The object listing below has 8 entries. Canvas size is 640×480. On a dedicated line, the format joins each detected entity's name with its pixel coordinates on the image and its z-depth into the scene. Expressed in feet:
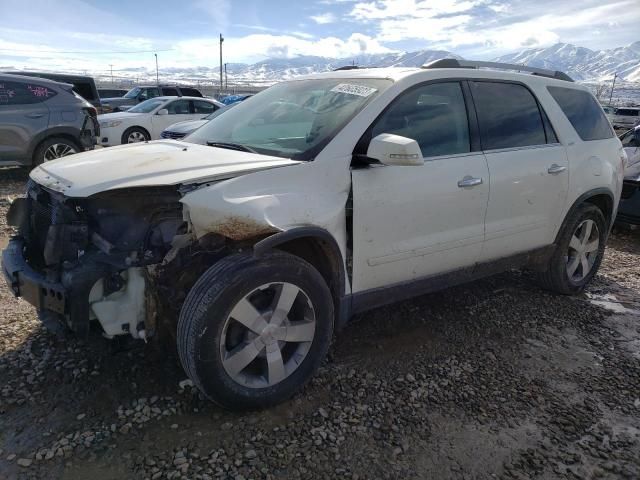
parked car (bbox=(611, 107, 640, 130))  99.34
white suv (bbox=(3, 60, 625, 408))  8.10
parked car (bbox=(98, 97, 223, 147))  40.86
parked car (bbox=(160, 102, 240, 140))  28.17
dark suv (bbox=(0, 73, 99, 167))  26.43
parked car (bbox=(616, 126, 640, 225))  21.77
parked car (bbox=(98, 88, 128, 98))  88.28
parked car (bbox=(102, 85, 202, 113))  63.93
